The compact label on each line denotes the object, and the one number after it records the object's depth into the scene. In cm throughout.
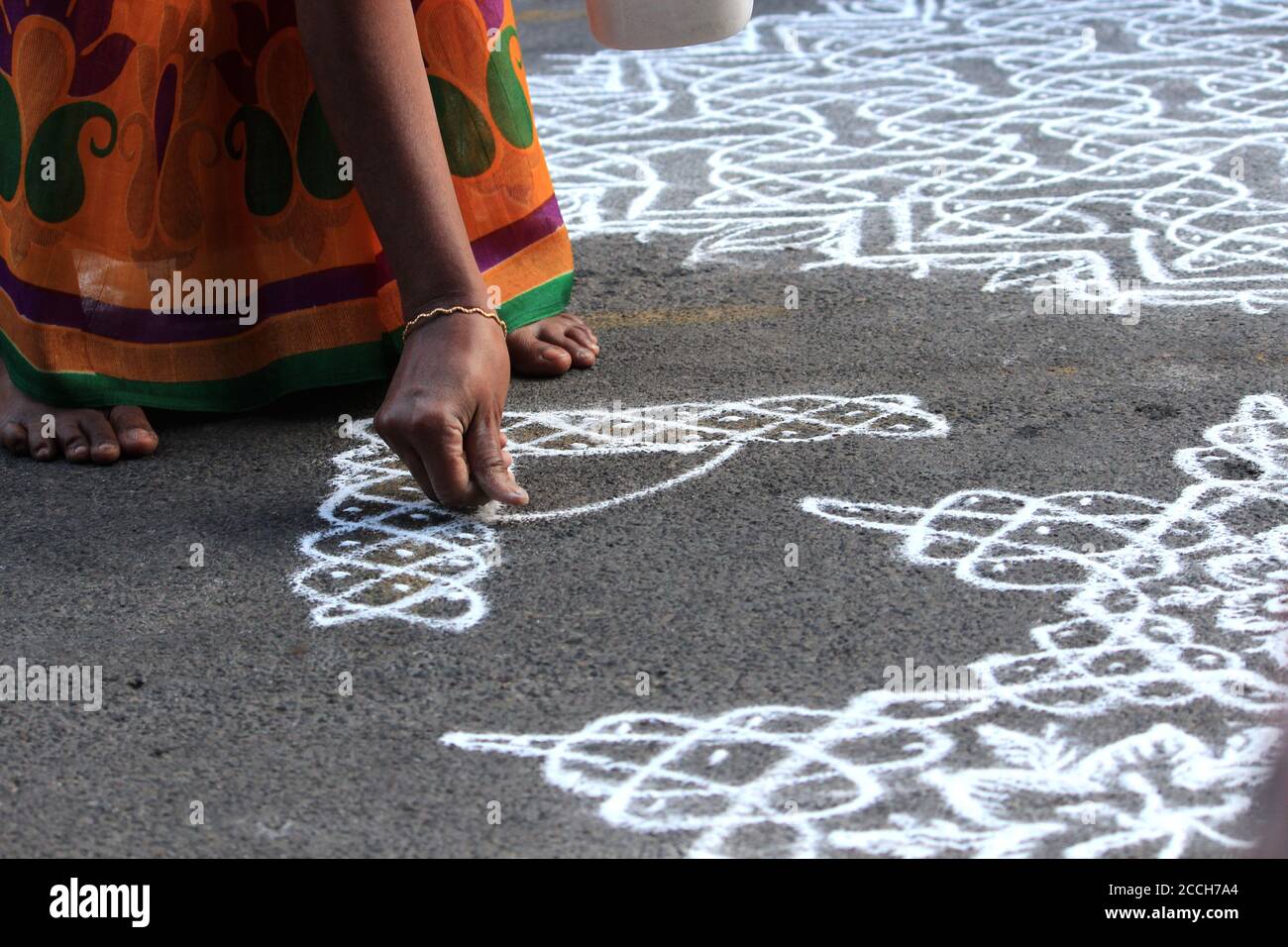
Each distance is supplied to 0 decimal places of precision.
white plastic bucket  267
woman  259
